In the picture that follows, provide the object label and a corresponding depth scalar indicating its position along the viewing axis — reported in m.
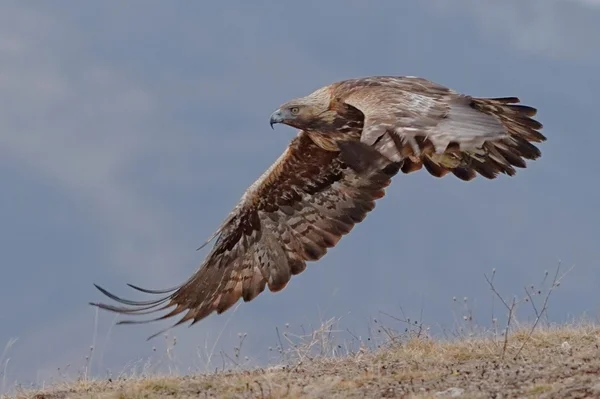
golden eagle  21.37
